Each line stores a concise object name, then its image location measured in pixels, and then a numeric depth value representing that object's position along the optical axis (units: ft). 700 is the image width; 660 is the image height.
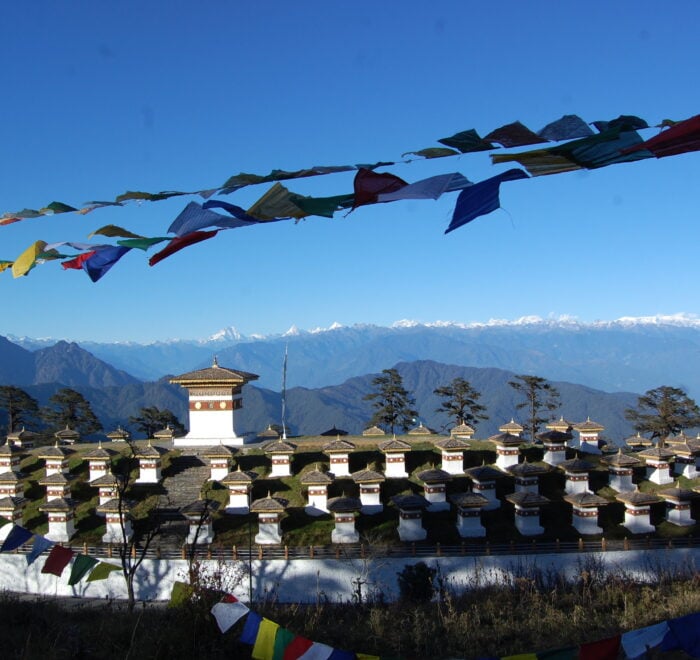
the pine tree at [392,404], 129.90
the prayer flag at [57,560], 39.22
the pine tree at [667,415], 124.26
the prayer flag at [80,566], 36.86
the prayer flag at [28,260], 23.16
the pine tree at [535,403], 122.11
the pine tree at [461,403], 123.54
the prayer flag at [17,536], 42.48
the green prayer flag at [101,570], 36.75
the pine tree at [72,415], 127.85
